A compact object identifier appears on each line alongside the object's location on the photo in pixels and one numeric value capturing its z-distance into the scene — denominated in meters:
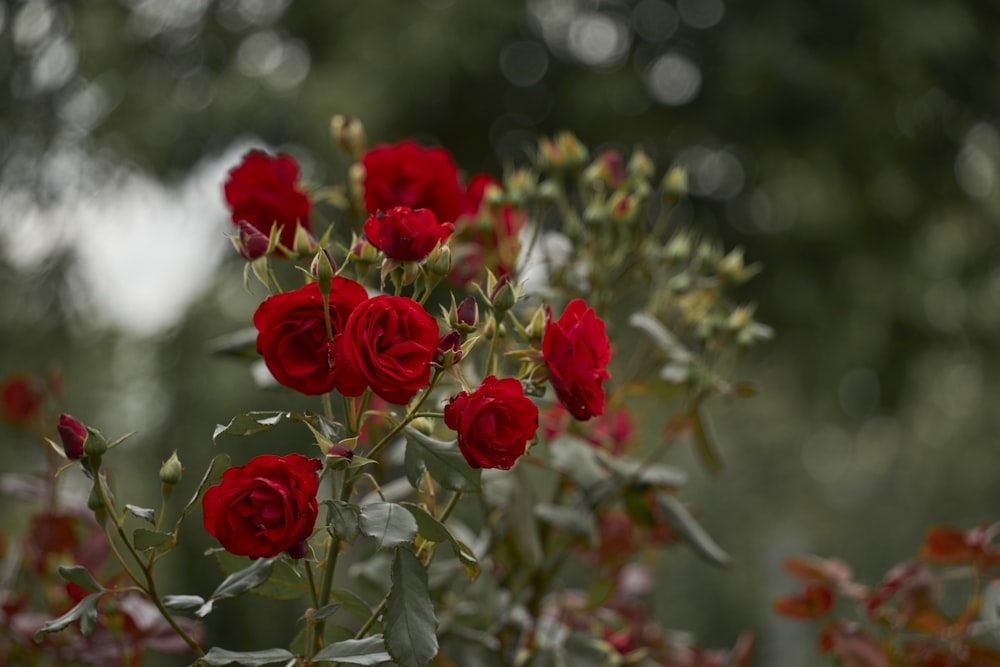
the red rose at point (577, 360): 2.03
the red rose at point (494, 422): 1.99
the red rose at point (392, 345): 1.97
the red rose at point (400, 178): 2.26
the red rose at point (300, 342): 1.99
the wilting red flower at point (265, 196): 2.23
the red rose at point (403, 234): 2.02
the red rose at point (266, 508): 1.96
